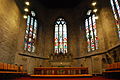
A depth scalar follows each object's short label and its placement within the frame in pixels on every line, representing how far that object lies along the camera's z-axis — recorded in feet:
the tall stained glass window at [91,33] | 40.76
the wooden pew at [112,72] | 20.04
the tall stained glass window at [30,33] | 40.90
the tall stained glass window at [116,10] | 28.91
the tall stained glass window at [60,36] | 47.88
